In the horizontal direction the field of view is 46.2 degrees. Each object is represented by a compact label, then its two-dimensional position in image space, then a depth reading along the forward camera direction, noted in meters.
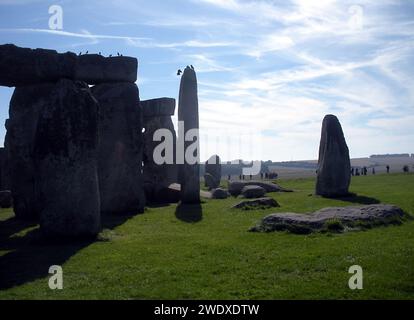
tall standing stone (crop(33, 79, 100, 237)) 12.29
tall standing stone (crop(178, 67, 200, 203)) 23.67
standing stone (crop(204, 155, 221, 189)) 38.11
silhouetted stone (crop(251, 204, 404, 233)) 13.27
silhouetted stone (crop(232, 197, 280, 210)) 19.62
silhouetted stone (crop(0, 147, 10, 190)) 29.17
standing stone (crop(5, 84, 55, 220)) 17.70
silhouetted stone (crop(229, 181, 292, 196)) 28.65
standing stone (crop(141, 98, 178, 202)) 28.14
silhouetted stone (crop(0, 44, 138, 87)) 13.55
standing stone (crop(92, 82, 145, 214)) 19.36
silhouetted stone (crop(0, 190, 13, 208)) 23.08
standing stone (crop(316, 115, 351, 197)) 24.30
